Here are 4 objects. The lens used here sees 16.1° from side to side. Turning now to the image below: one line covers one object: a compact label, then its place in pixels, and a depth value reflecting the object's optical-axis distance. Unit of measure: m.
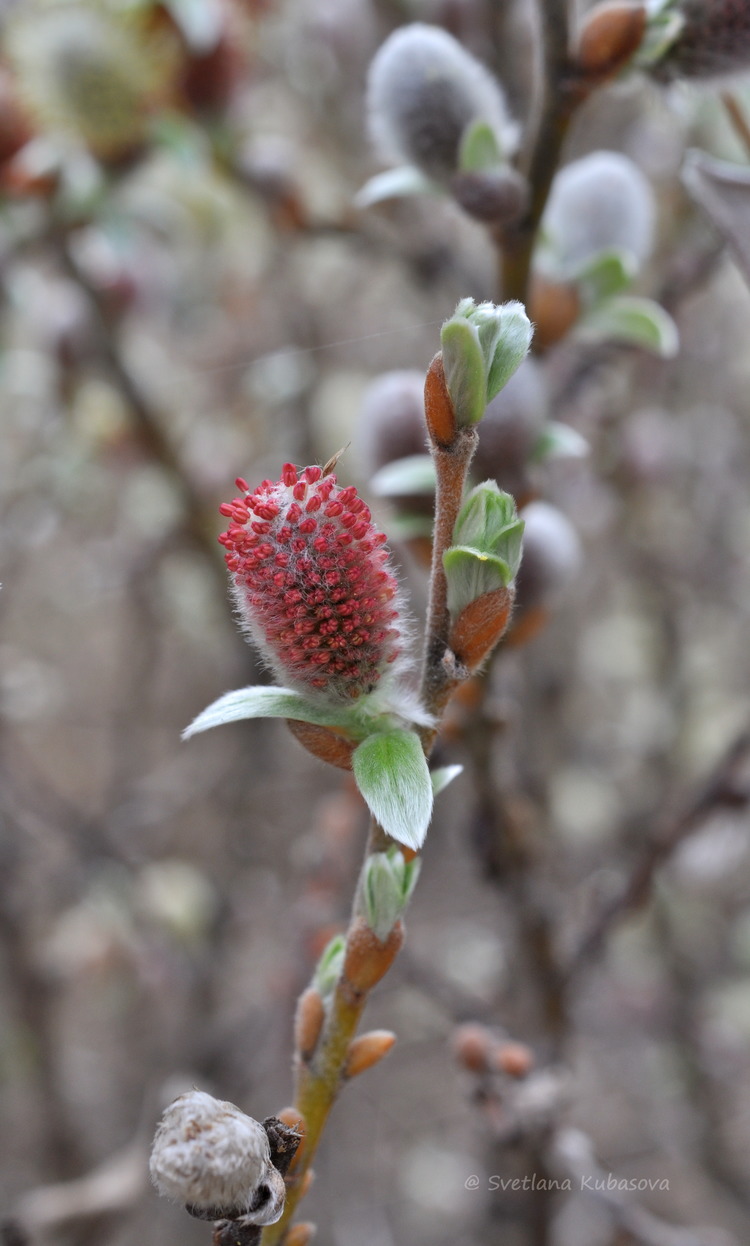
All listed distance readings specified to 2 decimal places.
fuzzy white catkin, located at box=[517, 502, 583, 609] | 0.30
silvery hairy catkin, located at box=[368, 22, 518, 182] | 0.29
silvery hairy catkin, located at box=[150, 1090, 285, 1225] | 0.22
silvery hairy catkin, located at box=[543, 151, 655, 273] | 0.31
